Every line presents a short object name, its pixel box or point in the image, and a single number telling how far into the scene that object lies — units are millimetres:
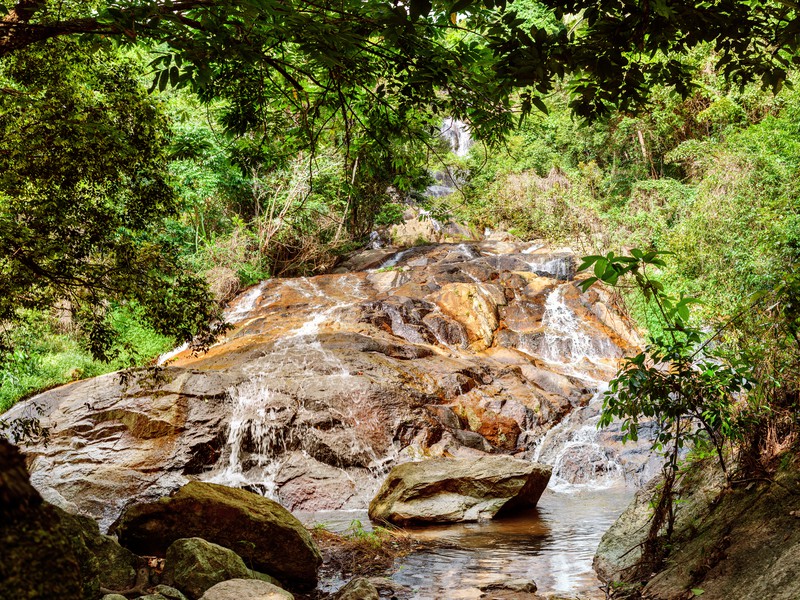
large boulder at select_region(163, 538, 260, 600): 4348
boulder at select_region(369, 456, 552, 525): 7715
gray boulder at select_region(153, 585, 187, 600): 4109
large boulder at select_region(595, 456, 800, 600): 2859
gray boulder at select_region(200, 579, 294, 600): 3926
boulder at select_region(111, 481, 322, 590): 5105
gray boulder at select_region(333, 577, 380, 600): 4340
